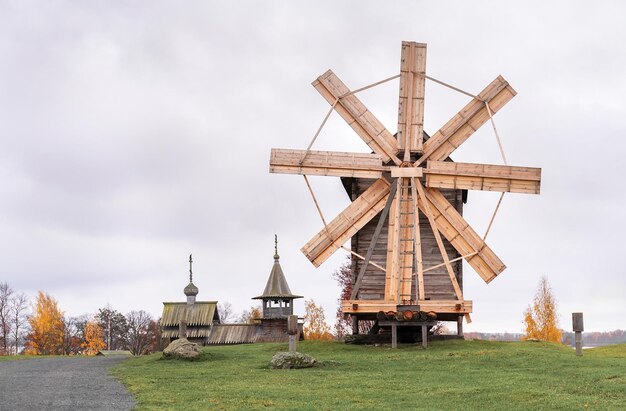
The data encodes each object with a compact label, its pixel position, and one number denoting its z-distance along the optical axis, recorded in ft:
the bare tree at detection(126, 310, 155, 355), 272.68
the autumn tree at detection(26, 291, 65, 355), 239.30
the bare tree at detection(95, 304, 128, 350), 302.72
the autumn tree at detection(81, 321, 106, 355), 257.96
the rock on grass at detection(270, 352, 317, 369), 71.46
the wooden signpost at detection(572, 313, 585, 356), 77.46
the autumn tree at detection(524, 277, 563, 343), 180.86
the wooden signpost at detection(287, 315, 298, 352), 78.07
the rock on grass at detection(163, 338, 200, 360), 83.13
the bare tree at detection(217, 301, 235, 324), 382.59
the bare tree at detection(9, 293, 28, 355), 253.44
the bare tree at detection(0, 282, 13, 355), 248.73
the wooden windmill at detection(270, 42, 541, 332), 92.79
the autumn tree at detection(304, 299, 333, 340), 211.00
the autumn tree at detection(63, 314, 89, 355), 262.06
